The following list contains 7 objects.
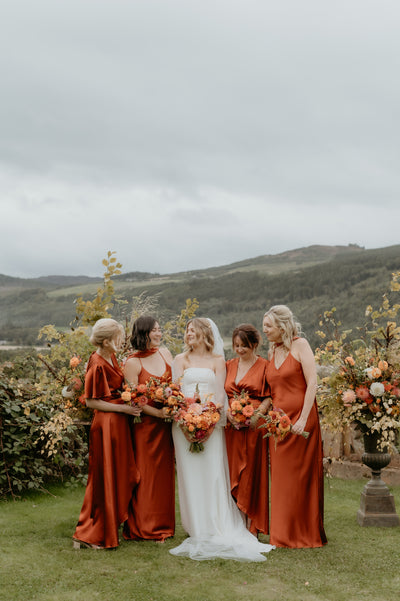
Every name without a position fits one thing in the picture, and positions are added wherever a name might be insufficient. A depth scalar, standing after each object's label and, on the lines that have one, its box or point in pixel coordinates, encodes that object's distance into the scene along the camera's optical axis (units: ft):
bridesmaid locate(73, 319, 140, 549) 19.80
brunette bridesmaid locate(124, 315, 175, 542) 20.72
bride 20.48
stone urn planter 22.76
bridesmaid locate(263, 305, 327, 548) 20.16
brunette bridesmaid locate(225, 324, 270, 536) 20.84
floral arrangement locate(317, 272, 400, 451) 21.52
